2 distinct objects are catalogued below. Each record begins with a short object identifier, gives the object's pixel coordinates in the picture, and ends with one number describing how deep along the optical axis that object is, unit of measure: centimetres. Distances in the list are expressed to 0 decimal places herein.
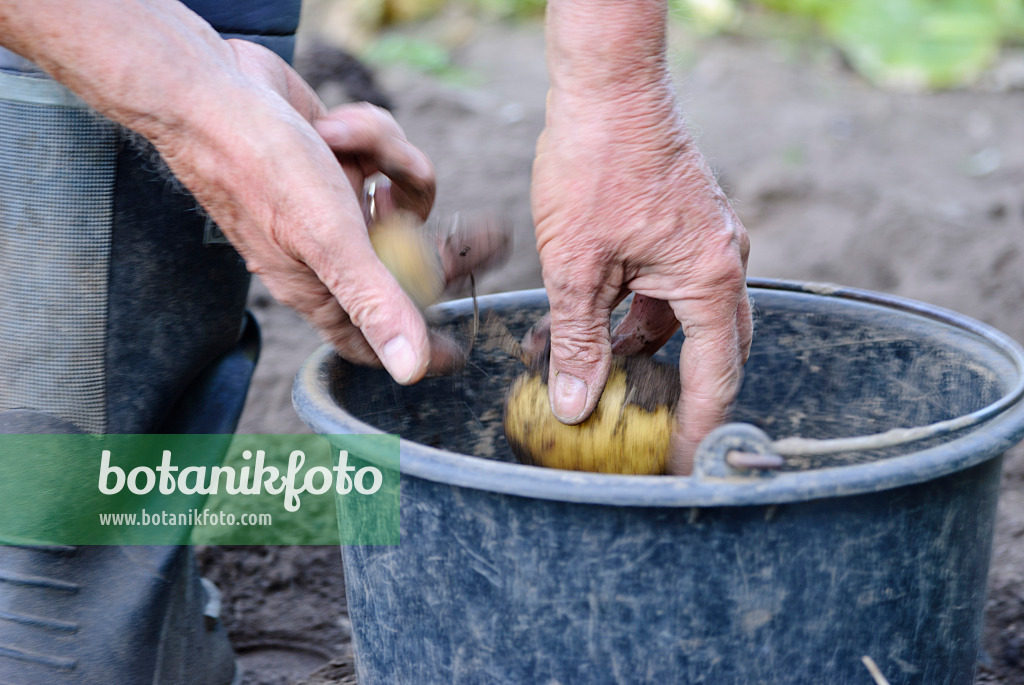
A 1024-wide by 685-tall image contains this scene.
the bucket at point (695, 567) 175
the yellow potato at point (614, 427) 184
